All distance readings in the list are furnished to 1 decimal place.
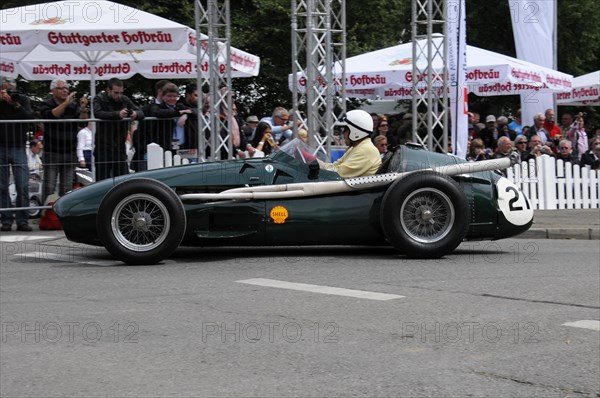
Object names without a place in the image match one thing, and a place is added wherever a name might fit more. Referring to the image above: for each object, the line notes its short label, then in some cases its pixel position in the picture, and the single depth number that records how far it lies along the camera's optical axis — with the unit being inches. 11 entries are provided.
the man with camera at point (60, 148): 553.6
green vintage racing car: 402.3
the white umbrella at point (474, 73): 764.6
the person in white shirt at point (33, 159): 550.9
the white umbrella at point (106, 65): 744.3
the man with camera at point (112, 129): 555.5
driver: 426.3
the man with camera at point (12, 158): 541.3
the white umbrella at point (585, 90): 1012.5
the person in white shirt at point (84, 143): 558.6
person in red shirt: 844.6
